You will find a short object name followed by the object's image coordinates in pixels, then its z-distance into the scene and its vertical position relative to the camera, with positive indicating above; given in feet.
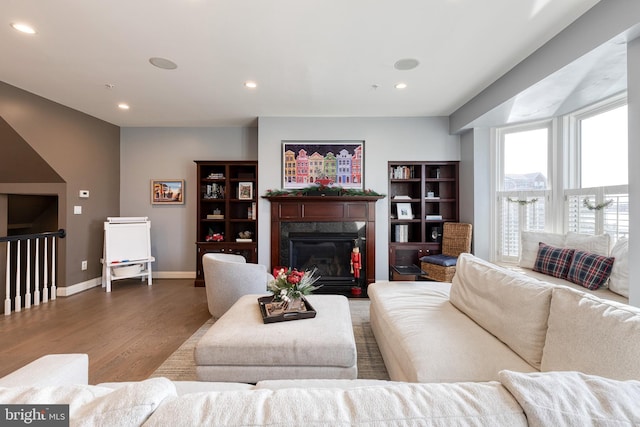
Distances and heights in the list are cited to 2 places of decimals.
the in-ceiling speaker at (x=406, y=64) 8.54 +4.96
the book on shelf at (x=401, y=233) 14.17 -1.05
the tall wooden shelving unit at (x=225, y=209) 14.25 +0.26
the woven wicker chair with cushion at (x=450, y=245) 12.17 -1.60
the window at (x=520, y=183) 11.38 +1.36
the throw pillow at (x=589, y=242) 8.50 -0.98
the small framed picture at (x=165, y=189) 15.34 +1.41
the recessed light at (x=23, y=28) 6.82 +4.85
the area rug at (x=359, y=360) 6.34 -3.86
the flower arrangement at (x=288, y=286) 6.63 -1.86
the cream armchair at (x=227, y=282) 8.90 -2.33
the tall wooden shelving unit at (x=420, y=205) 13.97 +0.47
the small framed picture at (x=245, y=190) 14.84 +1.31
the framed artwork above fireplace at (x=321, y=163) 13.78 +2.63
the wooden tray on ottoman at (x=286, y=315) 6.06 -2.38
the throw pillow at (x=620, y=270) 7.61 -1.66
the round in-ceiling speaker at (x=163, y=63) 8.48 +4.93
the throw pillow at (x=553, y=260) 9.21 -1.70
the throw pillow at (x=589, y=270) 8.02 -1.77
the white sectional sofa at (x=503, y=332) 3.29 -2.01
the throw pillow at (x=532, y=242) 10.22 -1.16
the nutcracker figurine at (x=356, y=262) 12.86 -2.37
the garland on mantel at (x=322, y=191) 13.19 +1.09
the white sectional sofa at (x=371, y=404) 1.71 -1.33
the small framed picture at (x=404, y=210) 14.21 +0.16
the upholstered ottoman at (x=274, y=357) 5.19 -2.83
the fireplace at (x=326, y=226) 13.38 -0.65
